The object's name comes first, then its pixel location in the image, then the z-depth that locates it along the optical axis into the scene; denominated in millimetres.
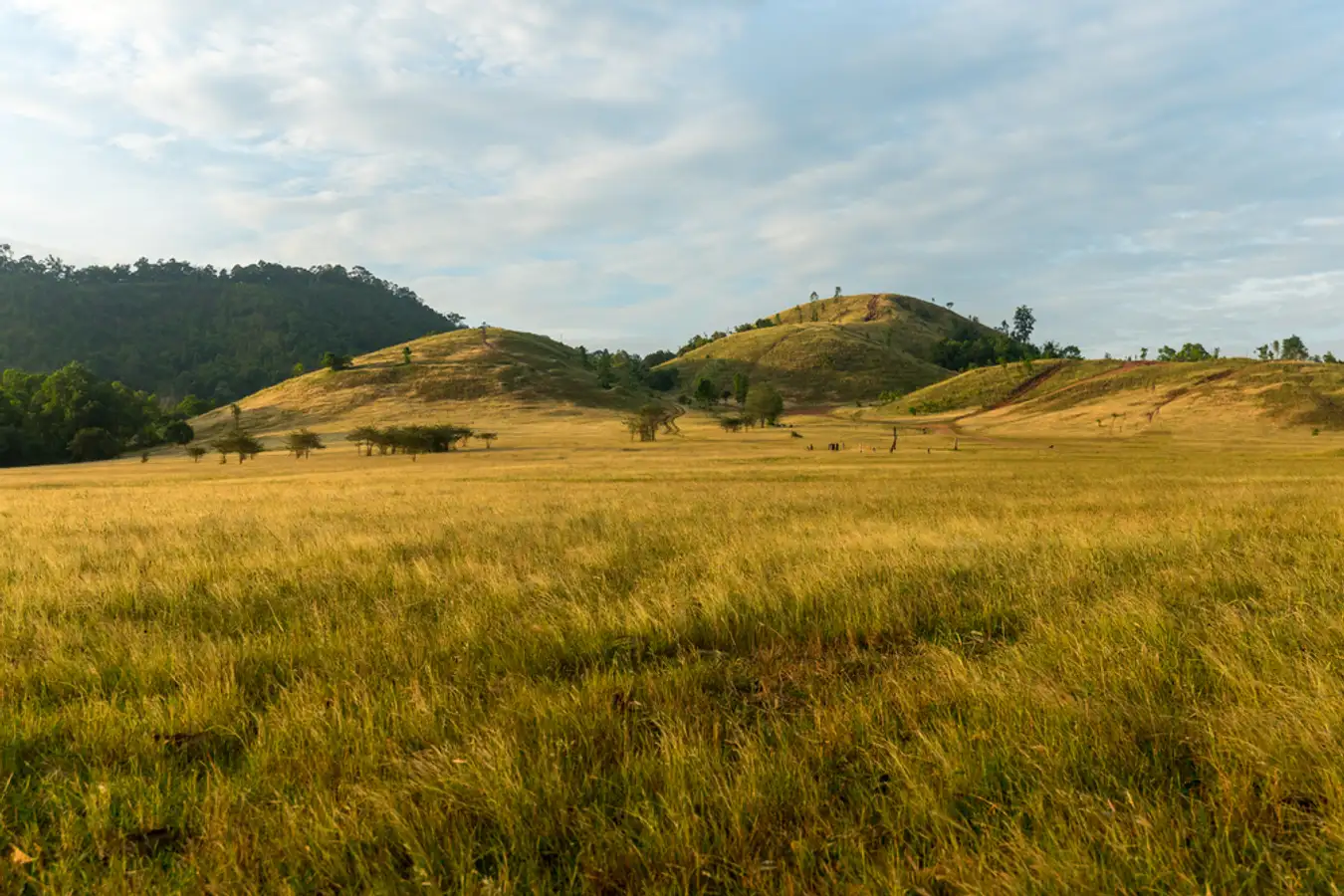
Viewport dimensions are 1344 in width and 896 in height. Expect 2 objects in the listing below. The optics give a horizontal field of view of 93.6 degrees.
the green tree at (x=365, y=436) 77812
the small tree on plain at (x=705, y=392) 158750
